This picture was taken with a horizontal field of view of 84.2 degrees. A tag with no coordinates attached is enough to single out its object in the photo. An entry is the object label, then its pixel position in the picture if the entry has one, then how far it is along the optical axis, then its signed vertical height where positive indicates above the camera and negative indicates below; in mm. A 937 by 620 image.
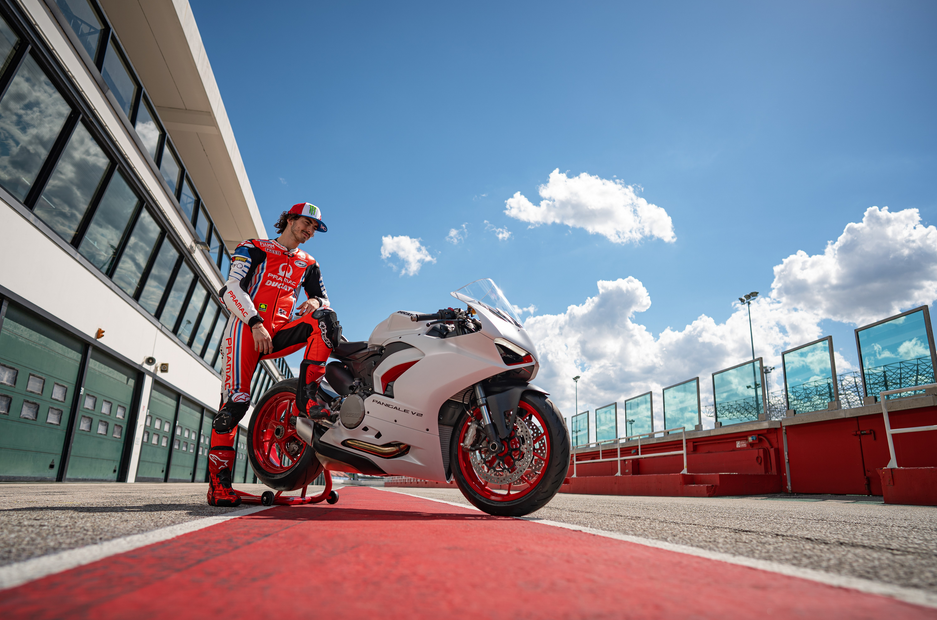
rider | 3639 +820
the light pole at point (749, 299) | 39125 +10951
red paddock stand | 3443 -455
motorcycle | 3262 +148
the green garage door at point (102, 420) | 10430 +216
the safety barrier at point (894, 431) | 7113 +266
